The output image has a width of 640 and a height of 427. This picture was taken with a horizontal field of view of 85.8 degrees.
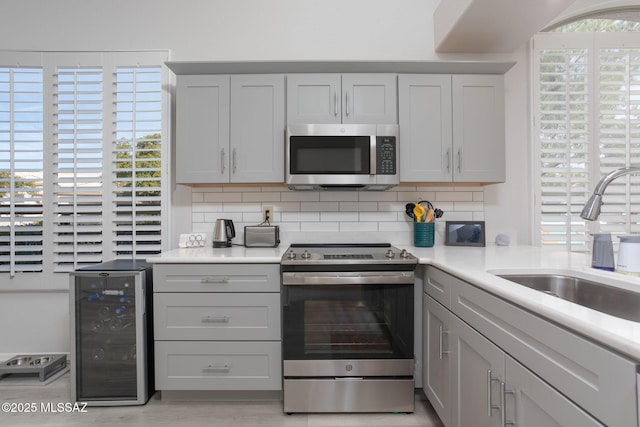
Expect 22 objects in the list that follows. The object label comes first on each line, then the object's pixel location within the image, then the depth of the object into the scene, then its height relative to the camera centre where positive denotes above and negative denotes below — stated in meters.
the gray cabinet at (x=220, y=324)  1.97 -0.63
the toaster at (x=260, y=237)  2.40 -0.16
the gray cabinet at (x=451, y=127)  2.27 +0.58
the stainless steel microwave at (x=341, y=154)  2.19 +0.38
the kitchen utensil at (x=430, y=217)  2.43 -0.02
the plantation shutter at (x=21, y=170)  2.49 +0.33
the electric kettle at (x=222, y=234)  2.40 -0.14
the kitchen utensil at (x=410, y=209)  2.52 +0.04
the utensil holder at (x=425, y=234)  2.42 -0.14
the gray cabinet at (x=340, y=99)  2.26 +0.76
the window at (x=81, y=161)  2.50 +0.39
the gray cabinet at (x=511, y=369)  0.74 -0.45
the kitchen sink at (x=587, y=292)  1.22 -0.31
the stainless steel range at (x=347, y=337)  1.90 -0.69
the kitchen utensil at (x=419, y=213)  2.44 +0.01
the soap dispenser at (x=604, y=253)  1.46 -0.17
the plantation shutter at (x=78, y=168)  2.50 +0.34
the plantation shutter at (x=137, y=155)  2.51 +0.44
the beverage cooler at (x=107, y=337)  2.00 -0.72
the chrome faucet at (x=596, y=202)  1.25 +0.04
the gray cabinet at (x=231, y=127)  2.27 +0.58
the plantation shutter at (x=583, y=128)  2.47 +0.62
